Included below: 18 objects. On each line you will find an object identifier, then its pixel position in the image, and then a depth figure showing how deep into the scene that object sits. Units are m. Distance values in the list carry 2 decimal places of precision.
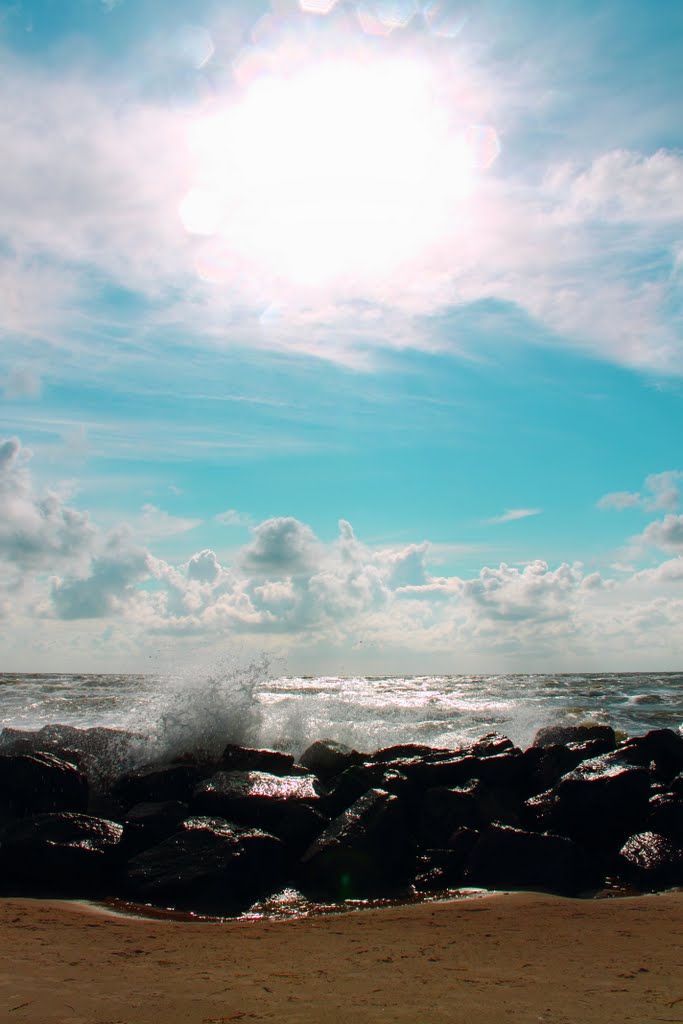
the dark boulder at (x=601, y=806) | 8.79
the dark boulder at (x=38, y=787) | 9.27
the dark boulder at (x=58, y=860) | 7.34
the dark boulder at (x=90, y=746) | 11.84
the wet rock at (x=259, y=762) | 10.82
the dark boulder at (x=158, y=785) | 10.09
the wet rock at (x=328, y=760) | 11.88
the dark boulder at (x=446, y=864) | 7.56
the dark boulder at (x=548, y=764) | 10.79
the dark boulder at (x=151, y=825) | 8.27
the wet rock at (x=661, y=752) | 11.17
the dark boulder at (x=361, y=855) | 7.38
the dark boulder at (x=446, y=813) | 8.59
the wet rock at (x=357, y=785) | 9.43
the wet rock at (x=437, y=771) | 10.04
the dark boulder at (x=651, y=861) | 7.46
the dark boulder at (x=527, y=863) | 7.28
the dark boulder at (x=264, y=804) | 8.38
